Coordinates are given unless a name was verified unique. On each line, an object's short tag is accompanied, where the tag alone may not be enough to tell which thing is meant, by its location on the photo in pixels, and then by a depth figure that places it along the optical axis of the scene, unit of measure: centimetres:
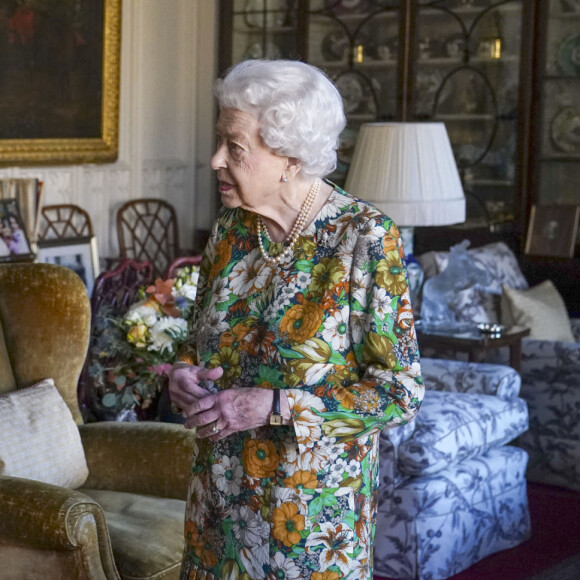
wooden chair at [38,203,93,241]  566
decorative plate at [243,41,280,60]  636
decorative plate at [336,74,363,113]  607
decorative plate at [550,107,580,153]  539
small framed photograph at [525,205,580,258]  539
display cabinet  545
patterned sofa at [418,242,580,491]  439
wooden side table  412
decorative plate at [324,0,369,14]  601
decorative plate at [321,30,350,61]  610
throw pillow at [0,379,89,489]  266
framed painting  534
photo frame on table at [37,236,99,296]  541
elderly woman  168
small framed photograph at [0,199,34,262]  493
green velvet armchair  263
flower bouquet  306
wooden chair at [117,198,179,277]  619
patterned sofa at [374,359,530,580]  337
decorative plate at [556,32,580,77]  535
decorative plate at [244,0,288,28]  631
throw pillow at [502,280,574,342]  471
